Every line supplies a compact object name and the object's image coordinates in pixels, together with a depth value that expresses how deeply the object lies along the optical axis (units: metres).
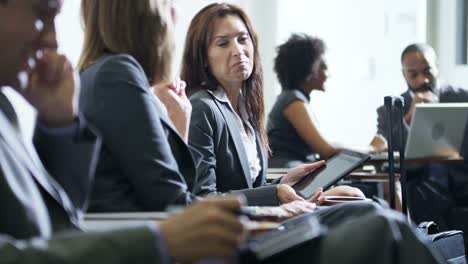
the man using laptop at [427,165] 5.00
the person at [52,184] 1.19
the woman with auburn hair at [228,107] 2.90
